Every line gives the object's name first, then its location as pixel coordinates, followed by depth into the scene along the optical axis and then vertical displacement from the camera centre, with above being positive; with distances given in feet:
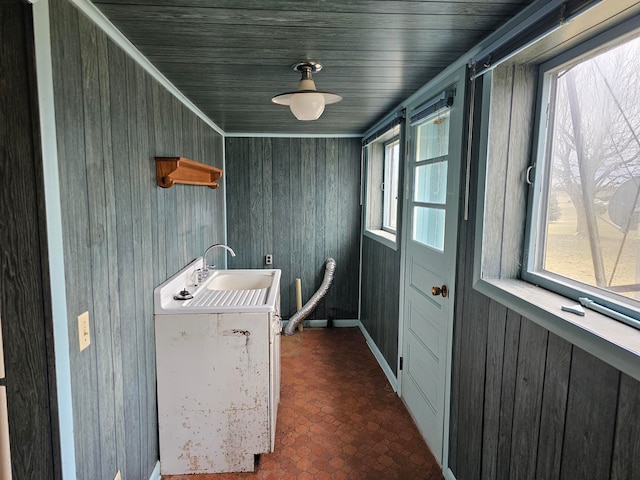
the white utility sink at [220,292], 6.60 -2.00
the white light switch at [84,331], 4.12 -1.51
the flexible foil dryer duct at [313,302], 13.32 -3.77
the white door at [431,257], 6.38 -1.17
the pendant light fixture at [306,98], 5.82 +1.50
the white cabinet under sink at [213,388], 6.61 -3.41
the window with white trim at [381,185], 11.81 +0.38
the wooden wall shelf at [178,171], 6.61 +0.44
